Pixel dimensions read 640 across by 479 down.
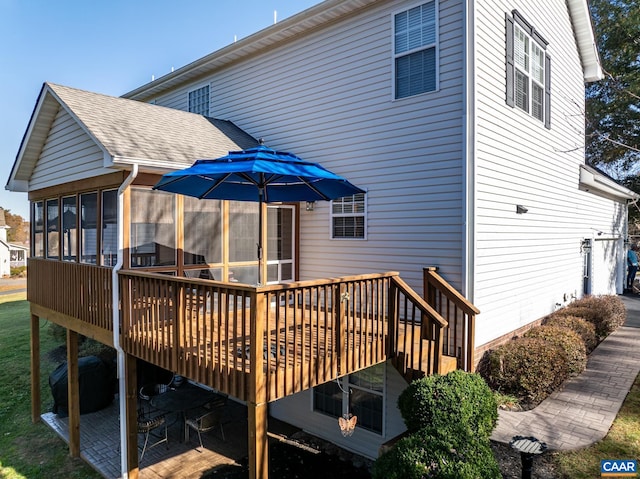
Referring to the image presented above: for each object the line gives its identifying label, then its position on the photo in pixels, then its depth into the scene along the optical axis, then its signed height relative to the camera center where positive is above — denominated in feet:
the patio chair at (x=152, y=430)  25.79 -12.86
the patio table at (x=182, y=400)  27.96 -11.79
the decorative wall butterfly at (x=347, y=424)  19.08 -8.70
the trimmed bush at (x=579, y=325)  29.48 -6.41
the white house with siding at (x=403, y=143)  21.70 +5.48
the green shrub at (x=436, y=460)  13.39 -7.46
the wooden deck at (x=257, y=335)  14.28 -4.57
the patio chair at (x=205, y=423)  26.32 -12.11
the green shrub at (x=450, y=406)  15.34 -6.61
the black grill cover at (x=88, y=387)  32.55 -12.33
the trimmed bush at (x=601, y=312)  33.32 -6.23
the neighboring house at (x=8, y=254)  145.28 -8.52
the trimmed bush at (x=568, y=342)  24.77 -6.47
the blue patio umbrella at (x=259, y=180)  17.13 +2.54
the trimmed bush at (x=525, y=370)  22.43 -7.30
